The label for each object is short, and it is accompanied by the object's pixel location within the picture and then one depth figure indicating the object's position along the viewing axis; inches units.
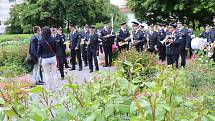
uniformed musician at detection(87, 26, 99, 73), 380.3
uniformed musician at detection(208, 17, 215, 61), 336.6
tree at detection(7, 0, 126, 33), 1103.5
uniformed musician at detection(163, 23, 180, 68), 357.8
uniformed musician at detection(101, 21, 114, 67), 424.8
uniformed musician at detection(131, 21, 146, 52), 436.1
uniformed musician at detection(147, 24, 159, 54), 447.9
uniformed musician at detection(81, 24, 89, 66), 398.5
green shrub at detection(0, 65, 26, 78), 371.1
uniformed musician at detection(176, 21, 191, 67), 367.4
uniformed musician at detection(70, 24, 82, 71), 402.4
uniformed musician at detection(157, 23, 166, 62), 444.4
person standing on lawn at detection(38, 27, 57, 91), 273.3
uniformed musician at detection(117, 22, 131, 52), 437.7
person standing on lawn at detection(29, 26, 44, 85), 295.3
